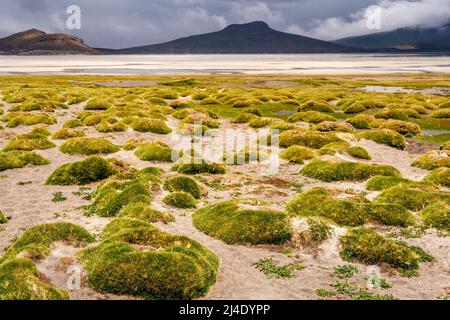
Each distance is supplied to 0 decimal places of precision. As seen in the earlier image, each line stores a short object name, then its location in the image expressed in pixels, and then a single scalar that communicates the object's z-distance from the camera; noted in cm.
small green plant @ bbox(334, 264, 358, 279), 1372
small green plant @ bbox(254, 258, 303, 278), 1359
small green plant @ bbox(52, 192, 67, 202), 2159
